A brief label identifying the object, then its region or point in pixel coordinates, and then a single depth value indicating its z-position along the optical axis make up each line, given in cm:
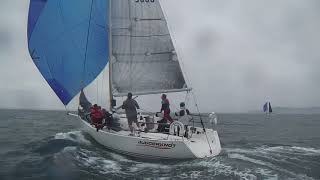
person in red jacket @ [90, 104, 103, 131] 1480
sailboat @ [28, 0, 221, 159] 1286
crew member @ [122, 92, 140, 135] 1402
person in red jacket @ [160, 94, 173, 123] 1508
